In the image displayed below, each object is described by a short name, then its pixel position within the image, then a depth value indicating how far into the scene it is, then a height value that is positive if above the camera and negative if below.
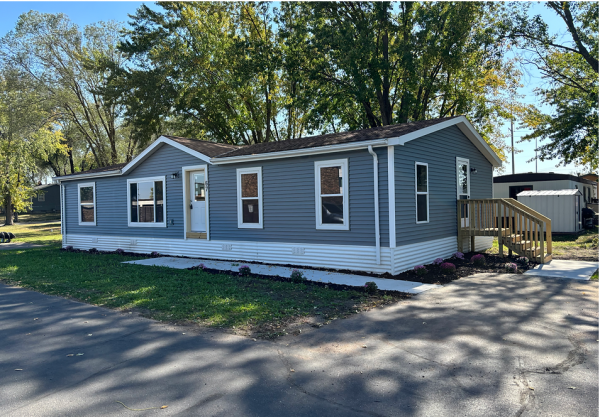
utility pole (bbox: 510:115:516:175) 32.64 +5.61
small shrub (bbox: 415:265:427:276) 8.73 -1.39
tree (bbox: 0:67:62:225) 23.91 +5.30
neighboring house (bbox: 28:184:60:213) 46.91 +1.35
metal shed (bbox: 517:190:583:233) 17.11 -0.17
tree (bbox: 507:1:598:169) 14.98 +5.08
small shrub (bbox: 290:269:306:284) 8.19 -1.37
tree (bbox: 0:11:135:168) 23.80 +9.08
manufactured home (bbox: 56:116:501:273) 8.91 +0.29
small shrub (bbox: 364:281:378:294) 7.25 -1.42
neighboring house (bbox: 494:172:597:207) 20.50 +0.98
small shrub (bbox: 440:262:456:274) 9.06 -1.39
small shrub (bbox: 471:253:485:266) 9.92 -1.35
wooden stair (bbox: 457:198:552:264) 10.02 -0.56
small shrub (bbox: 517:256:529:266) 9.72 -1.37
